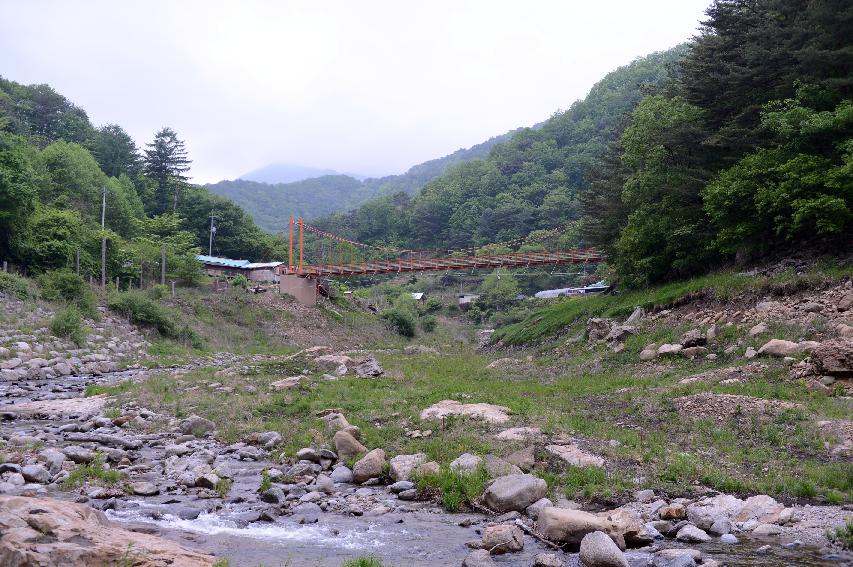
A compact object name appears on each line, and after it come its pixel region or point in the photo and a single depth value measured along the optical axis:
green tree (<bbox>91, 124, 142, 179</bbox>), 86.49
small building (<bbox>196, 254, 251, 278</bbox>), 71.69
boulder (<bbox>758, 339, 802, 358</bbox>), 15.58
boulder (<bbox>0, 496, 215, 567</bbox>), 5.53
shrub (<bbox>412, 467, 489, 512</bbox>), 9.21
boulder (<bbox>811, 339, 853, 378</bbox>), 13.41
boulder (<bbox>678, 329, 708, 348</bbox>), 19.44
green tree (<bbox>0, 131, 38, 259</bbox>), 38.50
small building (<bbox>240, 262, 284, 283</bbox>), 73.00
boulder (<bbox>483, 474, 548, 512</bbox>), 8.82
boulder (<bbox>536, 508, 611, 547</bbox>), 7.53
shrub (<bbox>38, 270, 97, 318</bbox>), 34.09
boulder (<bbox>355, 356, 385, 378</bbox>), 23.30
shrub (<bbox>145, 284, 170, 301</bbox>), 43.71
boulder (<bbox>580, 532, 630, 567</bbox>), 6.76
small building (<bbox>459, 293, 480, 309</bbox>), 79.38
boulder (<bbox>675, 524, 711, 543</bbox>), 7.62
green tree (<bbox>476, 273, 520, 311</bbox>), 76.38
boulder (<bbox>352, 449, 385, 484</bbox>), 10.50
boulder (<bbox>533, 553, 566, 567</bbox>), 6.91
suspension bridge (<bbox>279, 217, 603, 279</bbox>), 47.50
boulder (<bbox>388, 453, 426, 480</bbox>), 10.35
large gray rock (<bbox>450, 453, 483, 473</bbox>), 10.04
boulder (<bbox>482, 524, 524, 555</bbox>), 7.39
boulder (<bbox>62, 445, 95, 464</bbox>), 11.12
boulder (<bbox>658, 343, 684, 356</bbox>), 19.82
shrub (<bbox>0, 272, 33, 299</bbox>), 32.16
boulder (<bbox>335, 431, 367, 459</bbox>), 11.61
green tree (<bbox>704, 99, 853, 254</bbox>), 19.56
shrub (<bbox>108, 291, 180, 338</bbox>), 37.00
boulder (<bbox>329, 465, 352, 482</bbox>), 10.59
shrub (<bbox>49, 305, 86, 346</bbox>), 29.23
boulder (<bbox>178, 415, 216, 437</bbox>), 14.20
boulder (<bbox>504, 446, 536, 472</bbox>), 10.27
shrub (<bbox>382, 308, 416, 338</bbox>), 59.16
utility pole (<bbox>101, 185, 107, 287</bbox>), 44.38
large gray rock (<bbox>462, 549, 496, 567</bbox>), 6.94
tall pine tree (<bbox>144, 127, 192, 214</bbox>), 88.25
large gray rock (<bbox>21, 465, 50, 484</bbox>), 9.88
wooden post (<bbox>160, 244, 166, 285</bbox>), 50.44
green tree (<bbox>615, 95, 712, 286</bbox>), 27.23
